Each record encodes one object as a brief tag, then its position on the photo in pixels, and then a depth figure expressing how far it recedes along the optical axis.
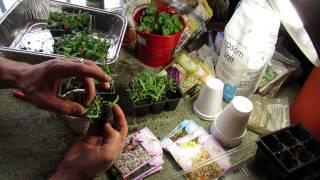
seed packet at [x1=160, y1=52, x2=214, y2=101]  0.90
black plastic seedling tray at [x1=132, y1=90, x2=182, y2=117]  0.81
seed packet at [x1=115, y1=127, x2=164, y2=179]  0.68
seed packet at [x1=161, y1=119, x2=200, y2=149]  0.77
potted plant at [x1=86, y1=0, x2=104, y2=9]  1.07
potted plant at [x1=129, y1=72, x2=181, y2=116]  0.80
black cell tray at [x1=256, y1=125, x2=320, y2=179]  0.67
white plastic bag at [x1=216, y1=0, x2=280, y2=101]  0.77
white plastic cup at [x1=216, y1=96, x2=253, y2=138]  0.71
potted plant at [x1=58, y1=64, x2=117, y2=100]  0.71
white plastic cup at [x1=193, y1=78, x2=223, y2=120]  0.79
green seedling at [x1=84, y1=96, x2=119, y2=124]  0.62
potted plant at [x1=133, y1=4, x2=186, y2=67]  0.91
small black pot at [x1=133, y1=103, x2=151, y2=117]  0.80
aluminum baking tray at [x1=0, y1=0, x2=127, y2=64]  0.94
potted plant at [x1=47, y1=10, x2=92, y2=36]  0.95
